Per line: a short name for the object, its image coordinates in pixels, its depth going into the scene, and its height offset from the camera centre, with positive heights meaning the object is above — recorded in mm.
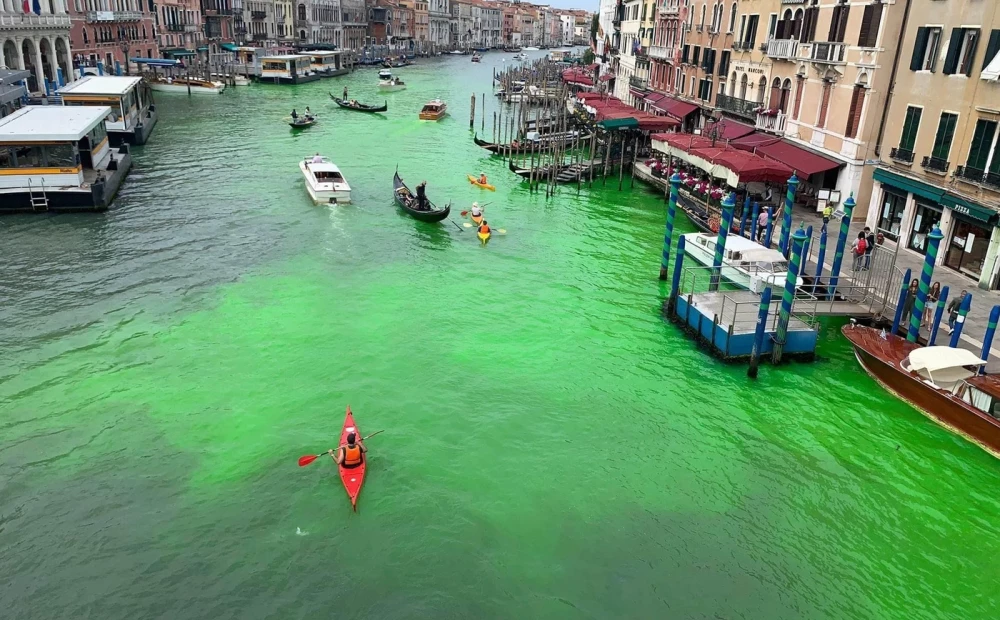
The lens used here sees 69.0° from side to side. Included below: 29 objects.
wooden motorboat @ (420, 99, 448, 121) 63750 -5772
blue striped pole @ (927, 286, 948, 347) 18609 -6020
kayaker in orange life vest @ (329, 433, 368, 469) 14695 -7933
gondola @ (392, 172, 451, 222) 31875 -6994
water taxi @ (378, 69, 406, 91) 91500 -5210
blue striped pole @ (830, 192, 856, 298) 22156 -5196
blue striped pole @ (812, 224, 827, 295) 23438 -5865
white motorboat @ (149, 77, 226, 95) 76125 -5523
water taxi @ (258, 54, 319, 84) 90562 -4083
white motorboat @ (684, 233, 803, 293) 23359 -6533
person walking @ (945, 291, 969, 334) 20047 -6337
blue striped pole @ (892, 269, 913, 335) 19797 -6181
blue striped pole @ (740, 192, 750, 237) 29266 -6144
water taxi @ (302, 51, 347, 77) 102694 -3693
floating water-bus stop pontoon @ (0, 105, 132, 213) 30031 -5747
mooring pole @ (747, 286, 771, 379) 18797 -6858
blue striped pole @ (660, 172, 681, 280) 24766 -5227
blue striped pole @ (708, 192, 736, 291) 23109 -5404
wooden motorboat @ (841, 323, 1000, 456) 16328 -7153
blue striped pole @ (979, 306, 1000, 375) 17266 -5889
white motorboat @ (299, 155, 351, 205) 34438 -6597
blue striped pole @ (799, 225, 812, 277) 23564 -6118
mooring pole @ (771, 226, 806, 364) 18781 -5679
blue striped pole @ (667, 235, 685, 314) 22964 -6764
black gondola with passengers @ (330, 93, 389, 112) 66062 -5856
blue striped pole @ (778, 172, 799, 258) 24938 -5112
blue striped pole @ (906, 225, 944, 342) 17797 -5248
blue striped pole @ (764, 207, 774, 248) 27297 -6123
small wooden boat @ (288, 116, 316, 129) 55219 -6240
